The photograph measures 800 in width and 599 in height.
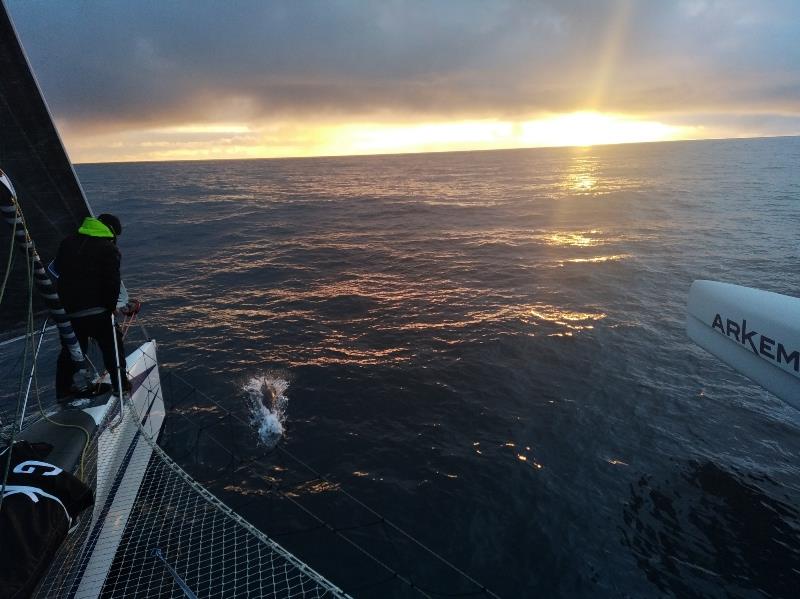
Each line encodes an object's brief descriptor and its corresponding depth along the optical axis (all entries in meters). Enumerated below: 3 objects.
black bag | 4.34
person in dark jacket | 7.02
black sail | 7.45
